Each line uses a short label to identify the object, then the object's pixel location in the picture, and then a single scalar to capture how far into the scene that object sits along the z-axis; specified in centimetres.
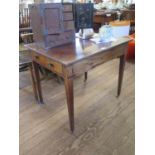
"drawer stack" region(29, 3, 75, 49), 161
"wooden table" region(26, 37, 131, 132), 148
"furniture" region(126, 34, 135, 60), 320
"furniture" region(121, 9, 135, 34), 375
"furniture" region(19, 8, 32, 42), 387
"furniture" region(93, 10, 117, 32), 434
